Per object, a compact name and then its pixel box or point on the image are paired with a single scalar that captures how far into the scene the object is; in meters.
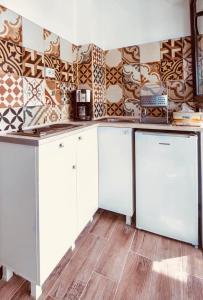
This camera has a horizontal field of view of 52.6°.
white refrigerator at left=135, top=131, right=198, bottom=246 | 1.48
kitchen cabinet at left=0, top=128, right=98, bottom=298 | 1.09
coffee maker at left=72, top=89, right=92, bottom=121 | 2.05
